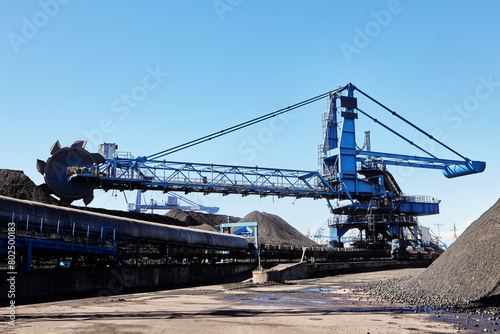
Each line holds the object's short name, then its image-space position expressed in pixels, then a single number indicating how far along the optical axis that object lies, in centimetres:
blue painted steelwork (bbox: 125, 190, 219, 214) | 8778
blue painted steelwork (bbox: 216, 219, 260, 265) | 3428
